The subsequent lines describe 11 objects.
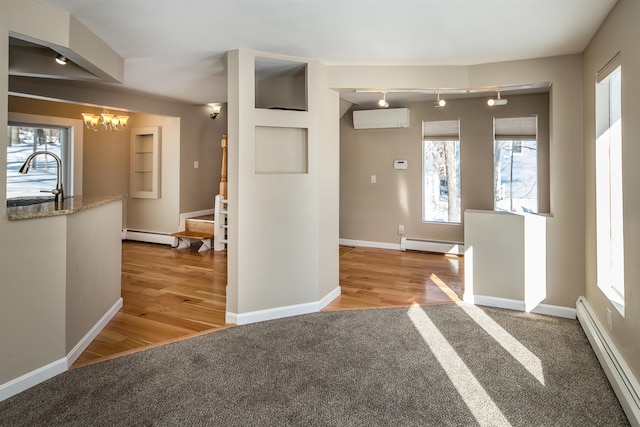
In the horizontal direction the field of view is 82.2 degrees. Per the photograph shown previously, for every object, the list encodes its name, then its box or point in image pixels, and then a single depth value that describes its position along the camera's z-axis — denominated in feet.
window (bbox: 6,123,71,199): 16.19
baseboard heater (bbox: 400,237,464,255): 18.79
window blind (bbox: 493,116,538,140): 16.92
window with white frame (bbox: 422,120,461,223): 18.62
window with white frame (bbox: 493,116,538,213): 16.99
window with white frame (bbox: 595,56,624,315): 8.23
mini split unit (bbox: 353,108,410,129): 18.92
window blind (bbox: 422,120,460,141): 18.48
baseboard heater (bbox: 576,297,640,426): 6.08
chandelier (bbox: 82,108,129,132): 17.19
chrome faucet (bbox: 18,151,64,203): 9.19
